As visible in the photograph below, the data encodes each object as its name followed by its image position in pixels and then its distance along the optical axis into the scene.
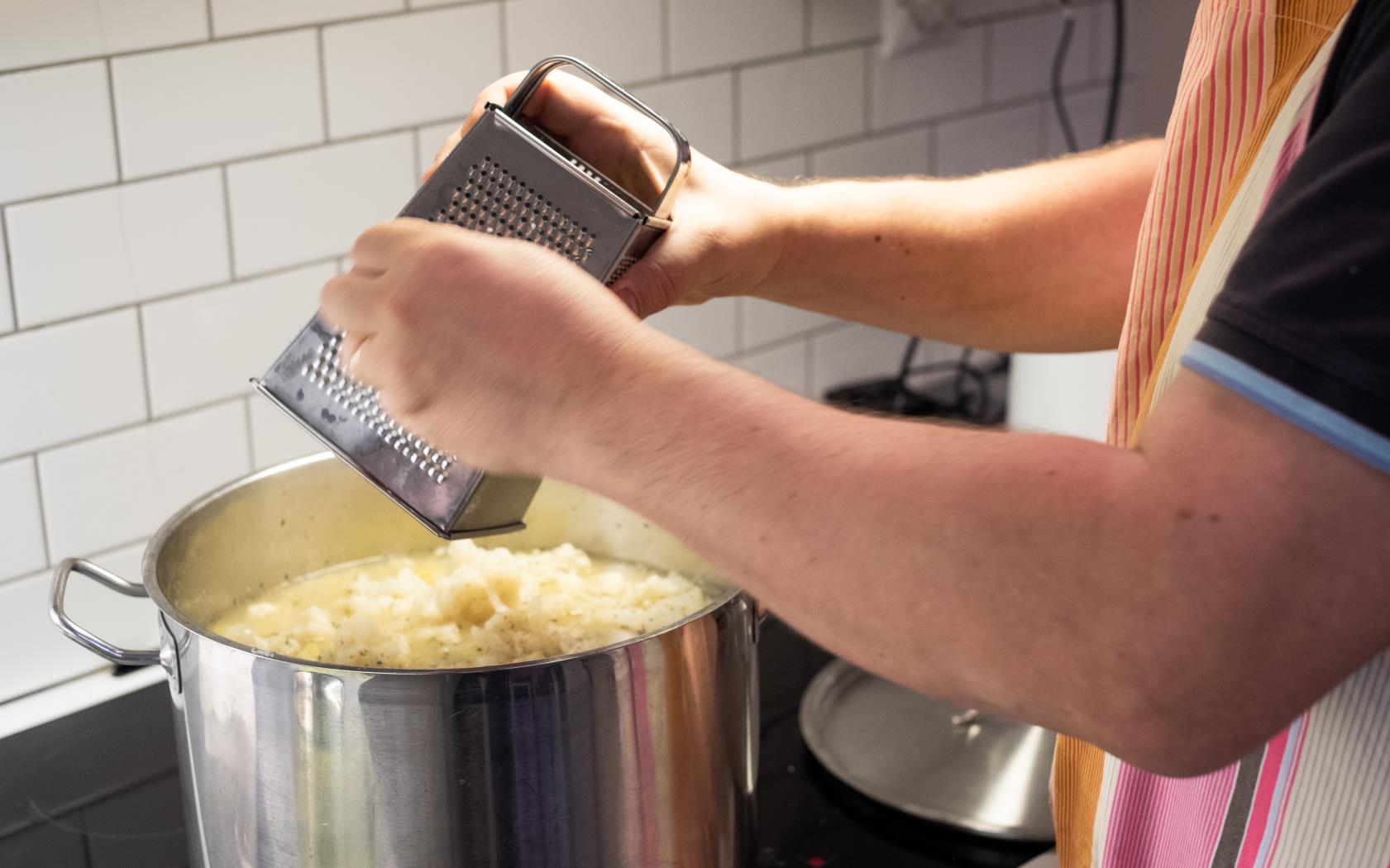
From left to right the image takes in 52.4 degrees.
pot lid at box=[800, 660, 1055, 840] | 0.90
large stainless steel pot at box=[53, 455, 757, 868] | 0.57
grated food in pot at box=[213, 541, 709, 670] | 0.70
